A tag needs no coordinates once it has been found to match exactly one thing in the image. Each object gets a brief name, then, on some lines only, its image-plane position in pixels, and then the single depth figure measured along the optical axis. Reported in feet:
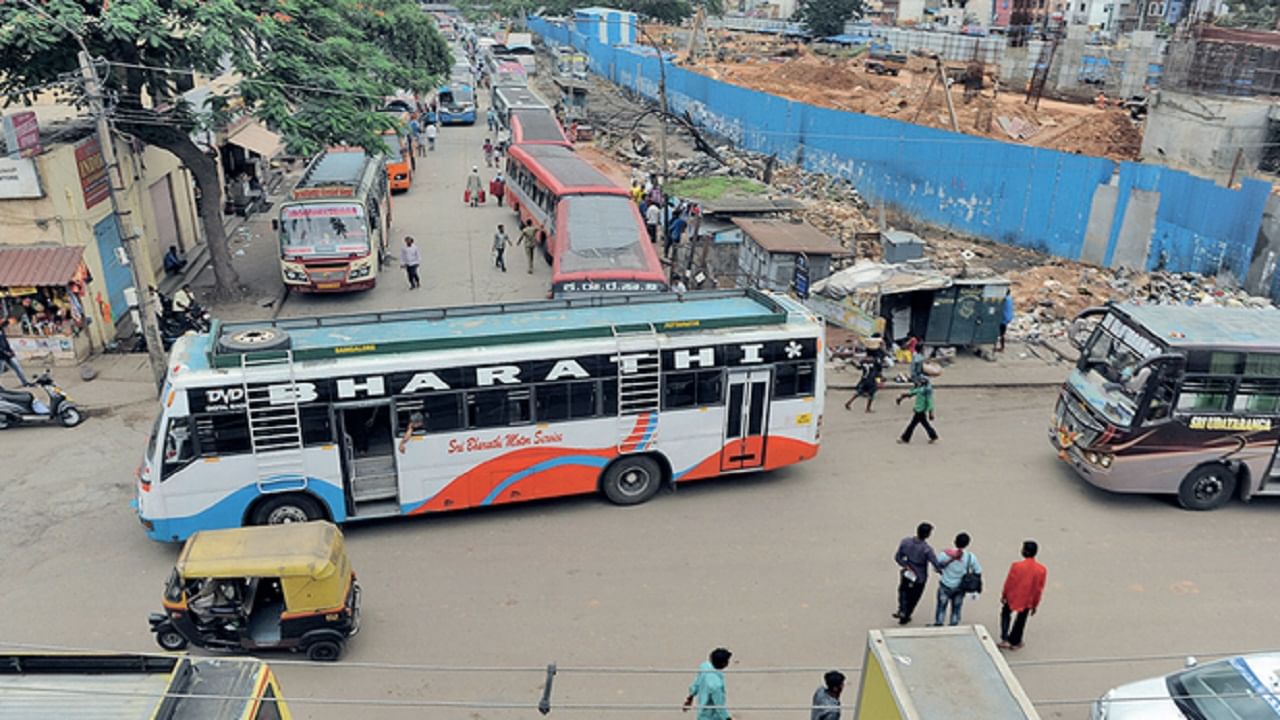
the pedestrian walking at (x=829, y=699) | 23.24
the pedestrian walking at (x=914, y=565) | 30.14
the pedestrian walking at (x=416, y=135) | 131.75
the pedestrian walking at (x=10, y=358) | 48.42
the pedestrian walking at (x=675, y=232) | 74.90
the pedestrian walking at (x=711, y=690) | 24.18
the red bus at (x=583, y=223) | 56.49
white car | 23.48
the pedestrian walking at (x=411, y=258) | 70.54
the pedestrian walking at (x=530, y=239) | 76.54
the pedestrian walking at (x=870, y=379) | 49.14
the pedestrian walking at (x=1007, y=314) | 56.90
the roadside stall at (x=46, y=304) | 51.34
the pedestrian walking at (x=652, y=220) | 81.46
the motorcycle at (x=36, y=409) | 45.37
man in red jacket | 29.14
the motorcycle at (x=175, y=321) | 56.29
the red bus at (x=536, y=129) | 105.40
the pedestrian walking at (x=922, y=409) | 44.32
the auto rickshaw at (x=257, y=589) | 27.81
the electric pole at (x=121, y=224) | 45.14
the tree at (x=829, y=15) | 273.75
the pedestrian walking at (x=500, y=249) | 76.79
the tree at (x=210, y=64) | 50.52
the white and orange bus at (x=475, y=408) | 33.60
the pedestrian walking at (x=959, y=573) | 29.25
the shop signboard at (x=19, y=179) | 50.57
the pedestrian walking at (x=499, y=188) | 101.45
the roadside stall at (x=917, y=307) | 55.52
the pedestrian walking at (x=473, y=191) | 102.58
